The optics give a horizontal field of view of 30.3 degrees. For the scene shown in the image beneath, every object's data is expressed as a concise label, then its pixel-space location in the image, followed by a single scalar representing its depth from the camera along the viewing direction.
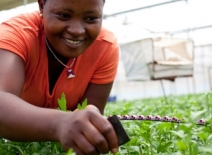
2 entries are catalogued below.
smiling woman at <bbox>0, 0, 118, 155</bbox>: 0.96
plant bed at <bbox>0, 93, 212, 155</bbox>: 1.28
